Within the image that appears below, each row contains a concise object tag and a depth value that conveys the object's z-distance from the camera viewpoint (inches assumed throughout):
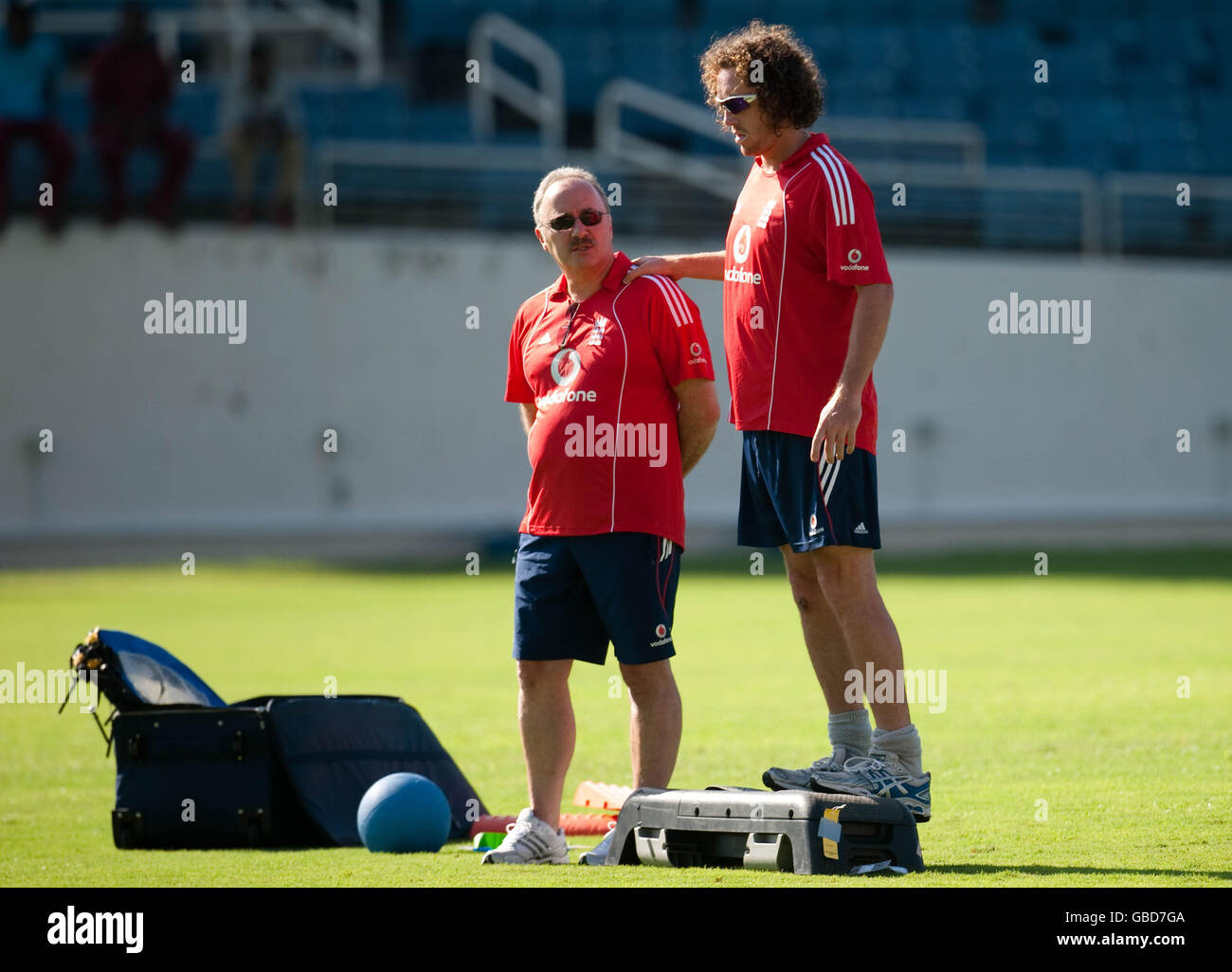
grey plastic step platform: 342.0
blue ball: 405.1
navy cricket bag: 430.0
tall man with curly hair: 369.7
